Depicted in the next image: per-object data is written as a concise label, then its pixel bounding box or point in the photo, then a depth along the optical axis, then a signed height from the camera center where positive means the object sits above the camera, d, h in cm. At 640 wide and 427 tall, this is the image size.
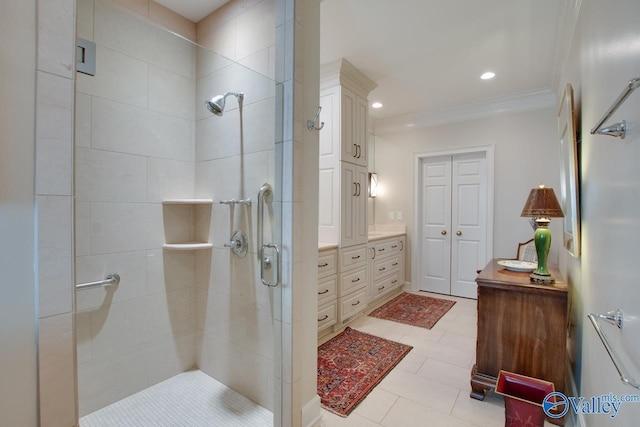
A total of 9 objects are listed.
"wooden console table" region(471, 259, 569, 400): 180 -75
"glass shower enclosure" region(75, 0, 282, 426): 160 -13
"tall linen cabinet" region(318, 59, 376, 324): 304 +38
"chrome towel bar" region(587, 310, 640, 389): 76 -39
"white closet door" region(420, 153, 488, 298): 415 -12
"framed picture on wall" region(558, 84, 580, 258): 175 +22
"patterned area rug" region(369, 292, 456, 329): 337 -123
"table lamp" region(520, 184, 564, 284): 197 -1
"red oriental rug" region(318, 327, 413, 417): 199 -125
